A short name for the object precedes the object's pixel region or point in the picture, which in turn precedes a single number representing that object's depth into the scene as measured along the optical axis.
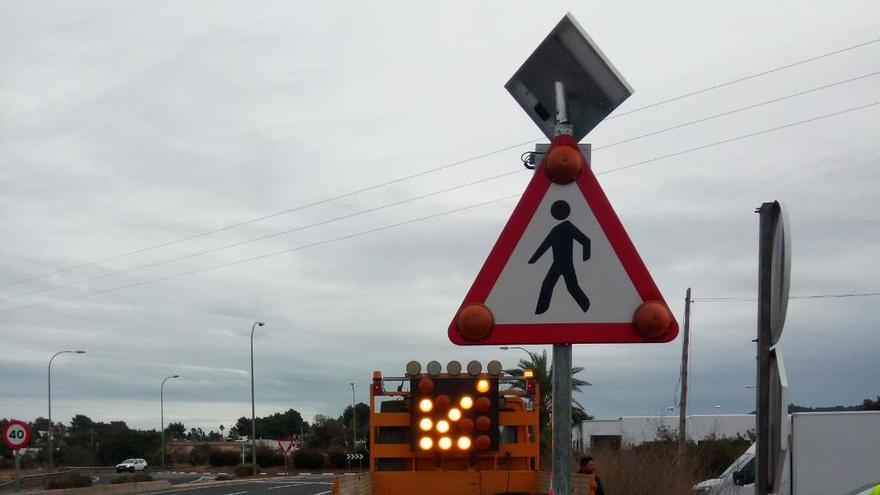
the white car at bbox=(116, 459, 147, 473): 74.44
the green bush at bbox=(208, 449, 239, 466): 88.56
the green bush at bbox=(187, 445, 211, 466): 105.38
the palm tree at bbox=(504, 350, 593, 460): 29.73
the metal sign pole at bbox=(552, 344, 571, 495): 3.69
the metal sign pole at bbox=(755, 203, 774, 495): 4.30
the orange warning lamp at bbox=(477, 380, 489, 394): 9.00
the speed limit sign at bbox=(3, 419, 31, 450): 26.48
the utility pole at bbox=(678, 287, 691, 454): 33.09
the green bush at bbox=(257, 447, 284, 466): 80.69
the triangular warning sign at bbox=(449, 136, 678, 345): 3.78
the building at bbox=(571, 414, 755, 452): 42.62
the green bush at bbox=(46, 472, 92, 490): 41.50
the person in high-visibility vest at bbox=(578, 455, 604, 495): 13.15
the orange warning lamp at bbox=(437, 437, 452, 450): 9.30
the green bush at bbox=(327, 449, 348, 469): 52.20
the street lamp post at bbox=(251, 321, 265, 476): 57.17
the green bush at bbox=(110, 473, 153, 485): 49.44
